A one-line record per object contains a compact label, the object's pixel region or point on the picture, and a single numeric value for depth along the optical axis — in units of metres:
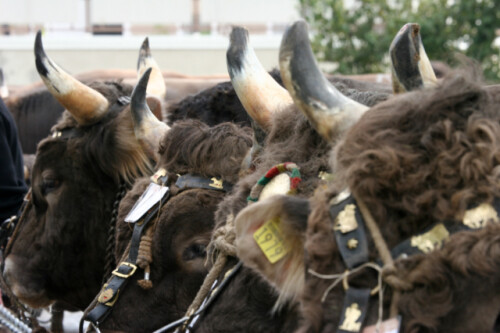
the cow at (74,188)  4.78
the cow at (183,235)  3.59
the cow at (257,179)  2.55
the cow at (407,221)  1.84
